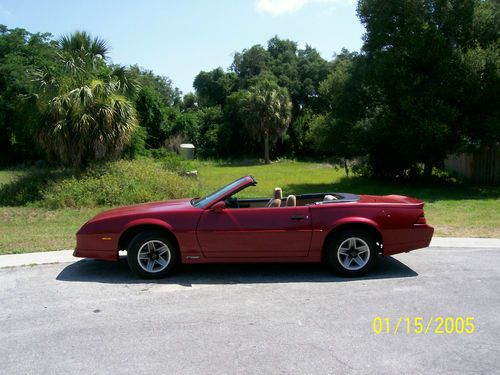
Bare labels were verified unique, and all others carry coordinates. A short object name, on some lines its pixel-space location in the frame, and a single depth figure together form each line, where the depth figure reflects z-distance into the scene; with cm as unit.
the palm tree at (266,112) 4503
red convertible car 620
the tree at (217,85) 5900
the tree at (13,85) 3531
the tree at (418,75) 1803
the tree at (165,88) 7379
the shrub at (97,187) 1410
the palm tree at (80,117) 1510
